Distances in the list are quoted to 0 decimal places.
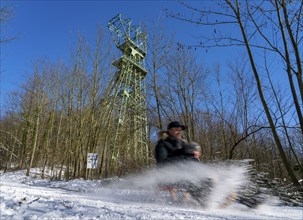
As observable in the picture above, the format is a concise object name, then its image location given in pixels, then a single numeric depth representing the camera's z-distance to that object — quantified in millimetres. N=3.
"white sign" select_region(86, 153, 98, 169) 9234
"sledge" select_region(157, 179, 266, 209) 3150
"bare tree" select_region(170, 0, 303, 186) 5211
